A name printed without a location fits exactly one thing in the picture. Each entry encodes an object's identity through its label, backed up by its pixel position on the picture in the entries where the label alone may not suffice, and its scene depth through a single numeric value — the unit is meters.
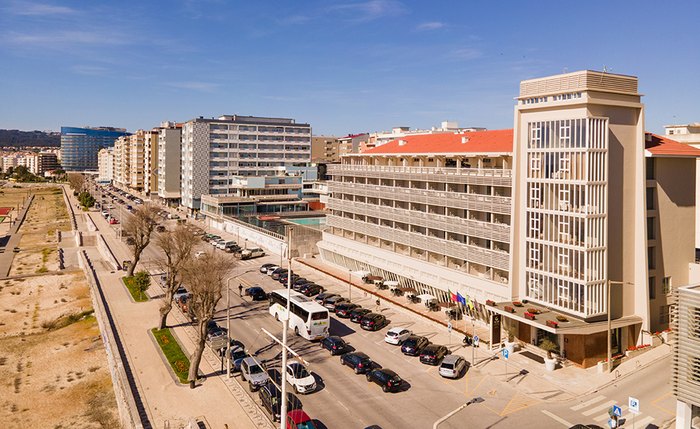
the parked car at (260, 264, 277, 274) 74.63
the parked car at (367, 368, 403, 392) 36.28
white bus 46.22
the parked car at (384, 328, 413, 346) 46.09
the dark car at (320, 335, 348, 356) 43.47
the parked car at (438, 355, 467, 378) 38.59
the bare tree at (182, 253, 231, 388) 36.97
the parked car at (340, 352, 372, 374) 39.38
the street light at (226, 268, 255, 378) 38.59
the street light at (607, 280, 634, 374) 38.73
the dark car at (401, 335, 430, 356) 43.62
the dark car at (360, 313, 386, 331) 50.22
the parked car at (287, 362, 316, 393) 36.00
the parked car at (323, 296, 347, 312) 55.97
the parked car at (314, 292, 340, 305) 58.34
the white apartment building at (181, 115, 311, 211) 137.38
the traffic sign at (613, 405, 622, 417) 29.78
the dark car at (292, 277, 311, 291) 64.58
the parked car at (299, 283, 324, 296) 62.75
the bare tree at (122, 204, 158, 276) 69.56
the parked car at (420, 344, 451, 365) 41.53
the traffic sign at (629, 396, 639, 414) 29.44
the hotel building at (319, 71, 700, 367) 41.00
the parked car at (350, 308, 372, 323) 52.14
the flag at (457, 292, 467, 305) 48.62
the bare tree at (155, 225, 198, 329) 49.69
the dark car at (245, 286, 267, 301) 60.91
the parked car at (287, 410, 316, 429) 29.32
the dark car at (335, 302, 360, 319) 53.94
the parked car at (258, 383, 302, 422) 32.19
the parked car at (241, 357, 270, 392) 36.22
